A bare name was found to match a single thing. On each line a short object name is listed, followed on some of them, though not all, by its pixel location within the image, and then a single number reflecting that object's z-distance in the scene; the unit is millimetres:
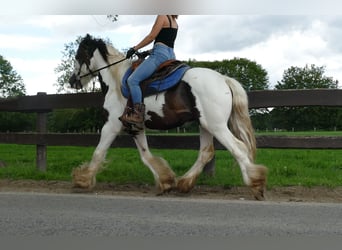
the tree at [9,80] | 62156
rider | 6453
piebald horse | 6227
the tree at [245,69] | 68138
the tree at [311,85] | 48875
